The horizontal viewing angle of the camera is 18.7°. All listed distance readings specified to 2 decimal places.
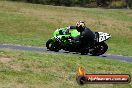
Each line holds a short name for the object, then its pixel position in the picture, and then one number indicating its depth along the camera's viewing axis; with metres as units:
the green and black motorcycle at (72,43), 23.83
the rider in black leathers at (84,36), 23.55
